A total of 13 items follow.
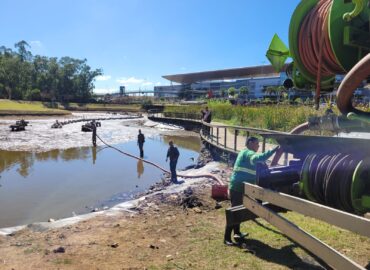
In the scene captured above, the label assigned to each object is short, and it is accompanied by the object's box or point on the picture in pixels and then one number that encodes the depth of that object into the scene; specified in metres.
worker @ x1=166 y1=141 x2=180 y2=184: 13.01
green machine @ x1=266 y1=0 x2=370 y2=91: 3.56
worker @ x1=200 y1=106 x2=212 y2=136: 24.56
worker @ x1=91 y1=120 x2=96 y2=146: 27.56
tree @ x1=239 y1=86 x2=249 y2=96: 84.19
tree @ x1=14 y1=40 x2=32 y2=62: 118.00
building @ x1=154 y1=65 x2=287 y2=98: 80.31
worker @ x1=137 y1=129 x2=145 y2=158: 21.06
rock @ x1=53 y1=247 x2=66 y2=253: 6.29
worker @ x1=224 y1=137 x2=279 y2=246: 5.96
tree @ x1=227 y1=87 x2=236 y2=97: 85.46
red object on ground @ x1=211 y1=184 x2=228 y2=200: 9.37
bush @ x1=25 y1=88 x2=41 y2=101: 98.69
